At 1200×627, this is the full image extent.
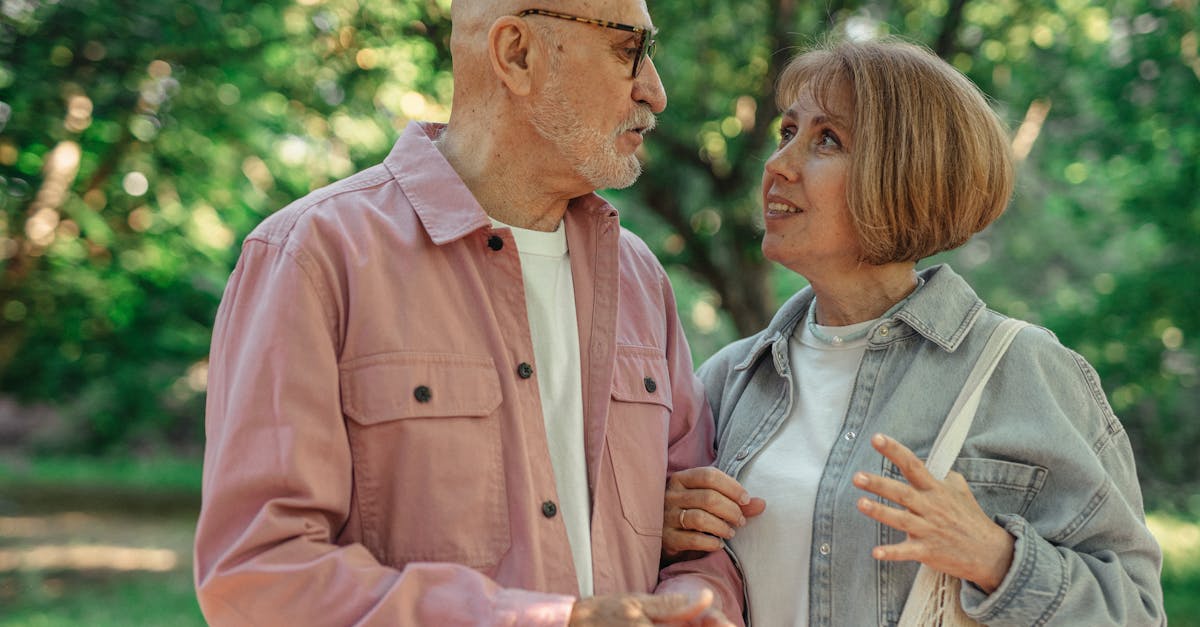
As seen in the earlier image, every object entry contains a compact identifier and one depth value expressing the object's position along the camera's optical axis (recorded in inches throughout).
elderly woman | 83.9
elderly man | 75.0
